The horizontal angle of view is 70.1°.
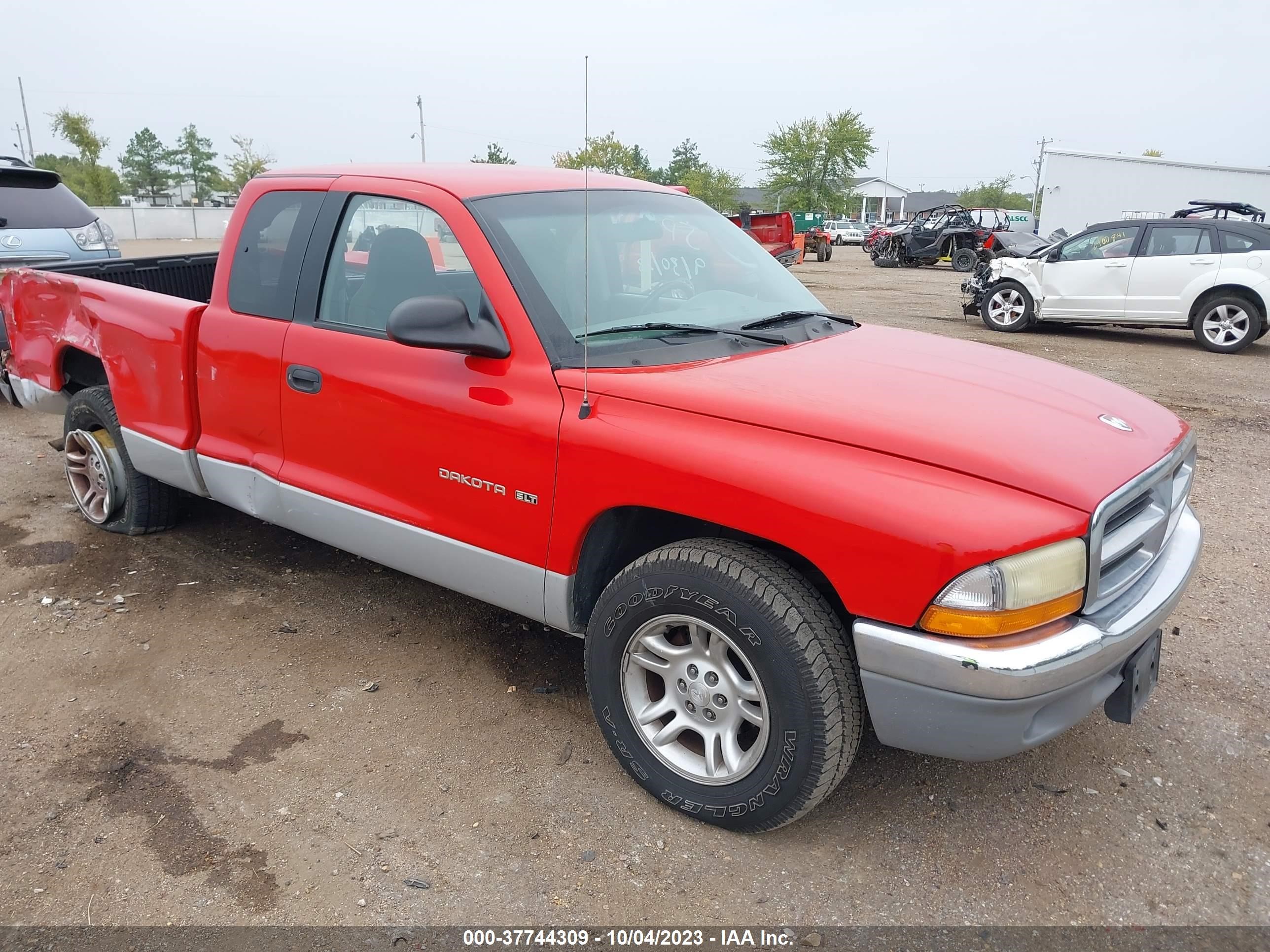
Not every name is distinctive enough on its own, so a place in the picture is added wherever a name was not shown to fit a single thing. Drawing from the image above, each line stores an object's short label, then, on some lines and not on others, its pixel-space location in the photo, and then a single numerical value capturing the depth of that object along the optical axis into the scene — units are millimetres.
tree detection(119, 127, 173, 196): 73938
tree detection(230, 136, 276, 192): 60125
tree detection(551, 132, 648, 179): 44125
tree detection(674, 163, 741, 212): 61750
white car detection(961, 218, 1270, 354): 10695
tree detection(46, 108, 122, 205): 52188
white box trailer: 36312
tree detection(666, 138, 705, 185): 73875
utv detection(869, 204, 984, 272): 26078
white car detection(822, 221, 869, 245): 49781
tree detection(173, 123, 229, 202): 72500
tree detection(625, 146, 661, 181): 57469
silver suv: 7562
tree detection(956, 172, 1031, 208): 98438
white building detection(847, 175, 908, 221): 94062
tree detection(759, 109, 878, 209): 59656
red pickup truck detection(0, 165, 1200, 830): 2180
